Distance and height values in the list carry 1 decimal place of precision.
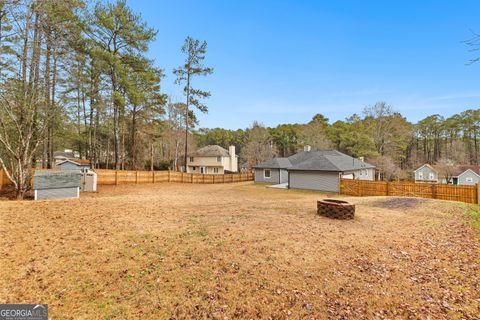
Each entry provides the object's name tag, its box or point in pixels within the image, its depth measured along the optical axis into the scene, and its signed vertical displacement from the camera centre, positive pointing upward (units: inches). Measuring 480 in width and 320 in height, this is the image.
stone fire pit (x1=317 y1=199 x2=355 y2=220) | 329.4 -70.5
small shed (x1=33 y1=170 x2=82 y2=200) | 456.1 -40.8
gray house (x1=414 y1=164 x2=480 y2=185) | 1295.5 -68.2
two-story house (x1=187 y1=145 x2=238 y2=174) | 1565.7 +34.5
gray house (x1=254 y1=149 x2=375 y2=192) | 775.1 -29.4
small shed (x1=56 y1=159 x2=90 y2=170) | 1120.6 +7.8
